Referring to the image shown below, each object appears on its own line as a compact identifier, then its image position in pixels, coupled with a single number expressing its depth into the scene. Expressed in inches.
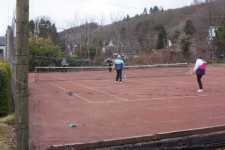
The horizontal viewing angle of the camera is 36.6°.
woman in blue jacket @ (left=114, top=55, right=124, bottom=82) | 732.5
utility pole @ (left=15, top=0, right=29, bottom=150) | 141.2
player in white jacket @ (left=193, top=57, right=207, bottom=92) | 559.2
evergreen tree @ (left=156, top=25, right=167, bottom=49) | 1796.2
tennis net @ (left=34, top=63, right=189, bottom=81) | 913.2
